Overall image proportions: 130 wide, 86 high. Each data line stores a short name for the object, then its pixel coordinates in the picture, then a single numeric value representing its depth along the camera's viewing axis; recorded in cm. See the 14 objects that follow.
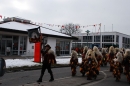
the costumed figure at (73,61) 1210
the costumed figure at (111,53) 1525
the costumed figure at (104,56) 1972
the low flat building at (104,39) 6826
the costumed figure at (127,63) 1029
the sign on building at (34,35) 1886
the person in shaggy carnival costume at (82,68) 1200
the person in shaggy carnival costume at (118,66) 1069
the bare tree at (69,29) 8338
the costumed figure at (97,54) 1319
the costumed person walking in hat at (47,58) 991
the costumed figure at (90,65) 1084
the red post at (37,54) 2081
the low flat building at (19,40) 2783
